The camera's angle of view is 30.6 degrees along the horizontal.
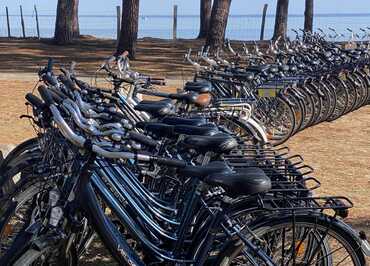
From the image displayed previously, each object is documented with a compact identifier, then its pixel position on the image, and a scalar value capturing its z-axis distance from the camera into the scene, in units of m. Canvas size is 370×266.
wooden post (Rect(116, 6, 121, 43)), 21.91
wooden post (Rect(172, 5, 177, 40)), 23.67
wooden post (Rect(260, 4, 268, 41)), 25.74
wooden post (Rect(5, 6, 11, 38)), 27.34
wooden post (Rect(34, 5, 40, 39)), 25.10
